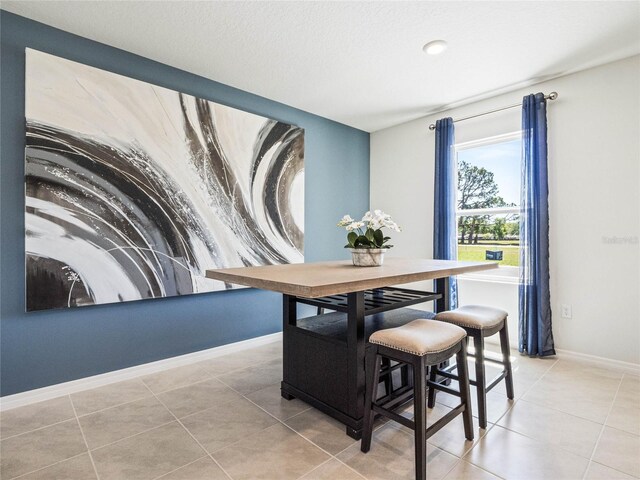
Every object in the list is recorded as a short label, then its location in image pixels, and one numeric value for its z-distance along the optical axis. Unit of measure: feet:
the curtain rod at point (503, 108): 9.78
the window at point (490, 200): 11.15
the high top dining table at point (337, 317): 5.01
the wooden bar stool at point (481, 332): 6.15
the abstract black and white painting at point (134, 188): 7.15
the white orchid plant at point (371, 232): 7.19
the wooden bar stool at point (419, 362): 4.70
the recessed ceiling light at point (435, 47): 8.06
